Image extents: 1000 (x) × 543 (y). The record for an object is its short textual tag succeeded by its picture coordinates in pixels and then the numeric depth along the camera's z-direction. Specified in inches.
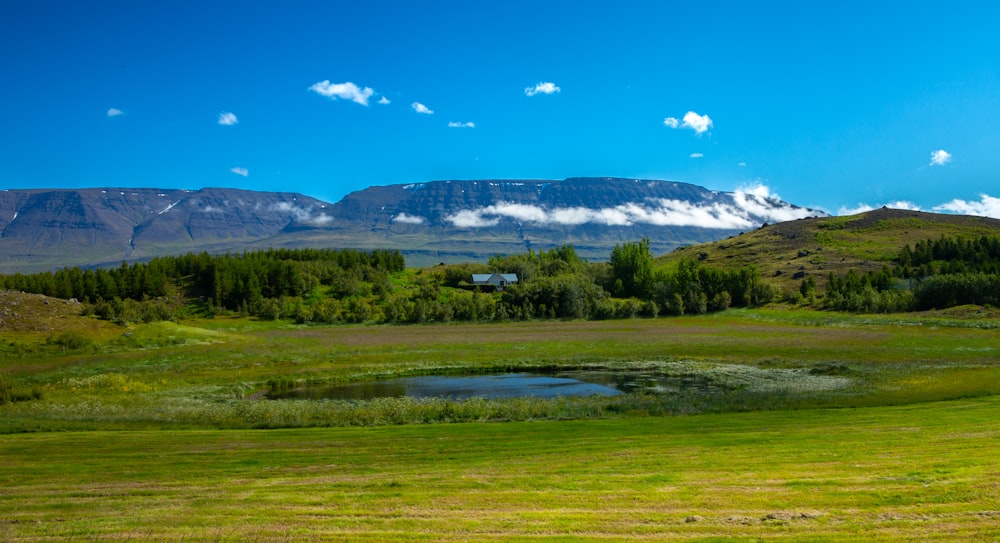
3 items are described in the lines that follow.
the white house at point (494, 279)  6343.5
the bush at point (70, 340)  2453.2
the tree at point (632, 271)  5890.8
